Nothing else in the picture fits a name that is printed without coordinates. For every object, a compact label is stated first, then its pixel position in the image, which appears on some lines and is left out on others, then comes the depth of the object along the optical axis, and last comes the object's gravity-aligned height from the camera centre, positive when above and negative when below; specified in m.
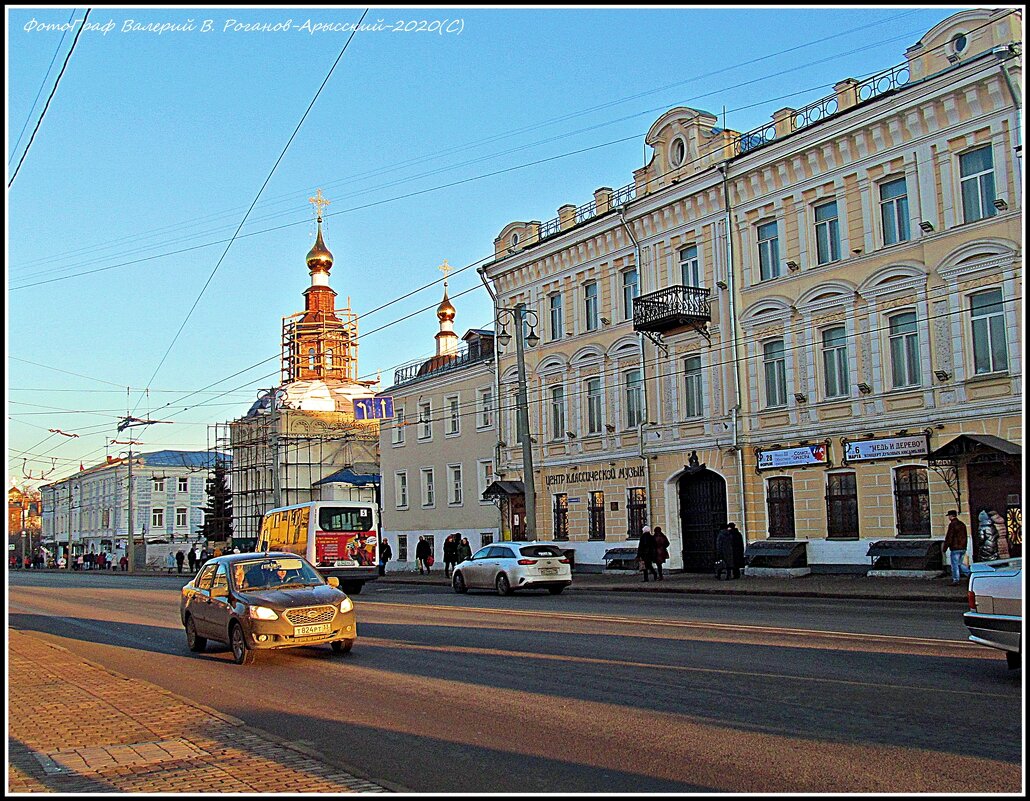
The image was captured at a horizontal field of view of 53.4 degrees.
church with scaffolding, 76.94 +6.38
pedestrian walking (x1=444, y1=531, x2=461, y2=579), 40.81 -1.36
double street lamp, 32.50 +2.38
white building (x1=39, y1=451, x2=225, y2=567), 99.75 +2.39
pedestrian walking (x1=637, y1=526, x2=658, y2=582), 31.05 -1.17
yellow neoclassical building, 25.88 +5.57
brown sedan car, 13.94 -1.19
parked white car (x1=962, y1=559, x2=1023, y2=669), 10.53 -1.12
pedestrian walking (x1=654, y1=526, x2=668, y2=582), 31.16 -1.13
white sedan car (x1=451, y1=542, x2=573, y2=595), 27.66 -1.46
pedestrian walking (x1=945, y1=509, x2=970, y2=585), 23.19 -0.85
